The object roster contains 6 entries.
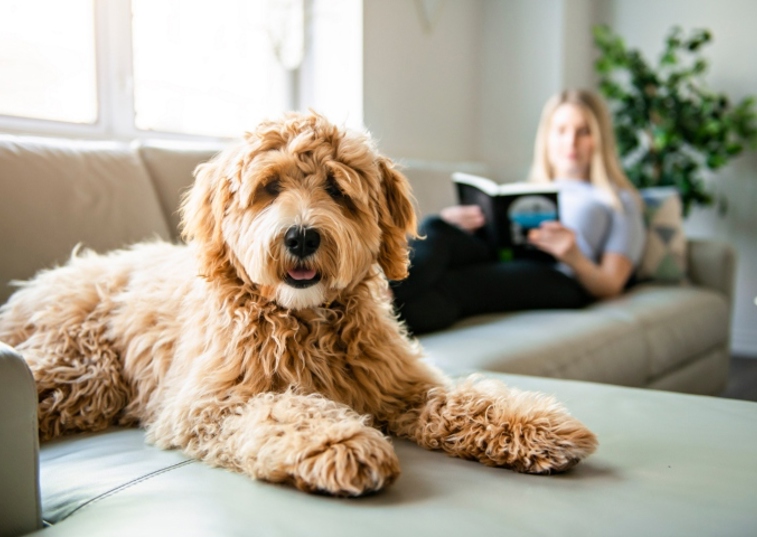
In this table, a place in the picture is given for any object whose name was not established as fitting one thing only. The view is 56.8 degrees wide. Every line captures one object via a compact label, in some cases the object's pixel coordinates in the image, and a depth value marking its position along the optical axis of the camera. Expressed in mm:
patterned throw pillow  3807
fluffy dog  1236
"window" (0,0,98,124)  2699
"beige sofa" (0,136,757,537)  1008
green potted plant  4598
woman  2584
